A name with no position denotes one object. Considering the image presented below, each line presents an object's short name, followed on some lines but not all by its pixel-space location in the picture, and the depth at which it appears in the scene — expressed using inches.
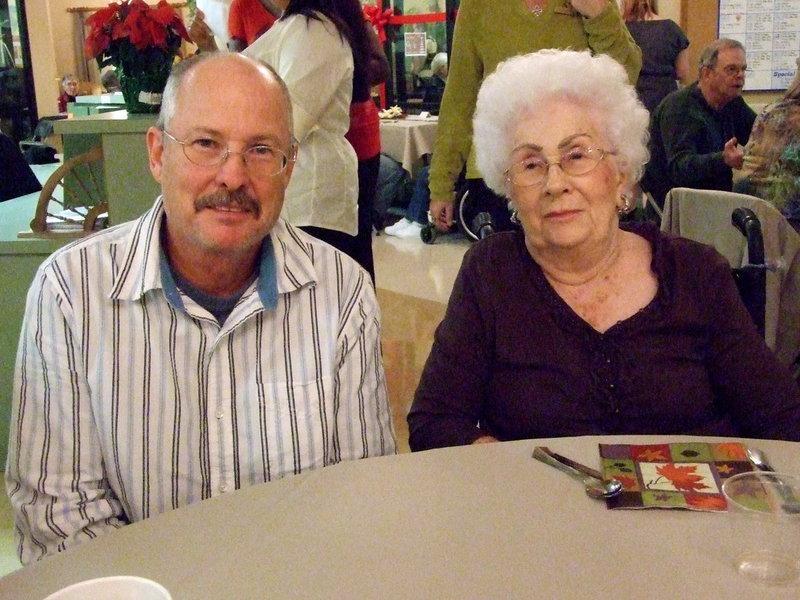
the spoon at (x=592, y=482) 40.9
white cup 26.2
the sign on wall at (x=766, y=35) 213.8
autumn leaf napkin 40.6
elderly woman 60.1
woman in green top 97.7
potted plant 103.1
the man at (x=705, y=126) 146.5
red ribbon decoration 308.1
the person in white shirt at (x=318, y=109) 96.6
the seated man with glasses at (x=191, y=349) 49.8
